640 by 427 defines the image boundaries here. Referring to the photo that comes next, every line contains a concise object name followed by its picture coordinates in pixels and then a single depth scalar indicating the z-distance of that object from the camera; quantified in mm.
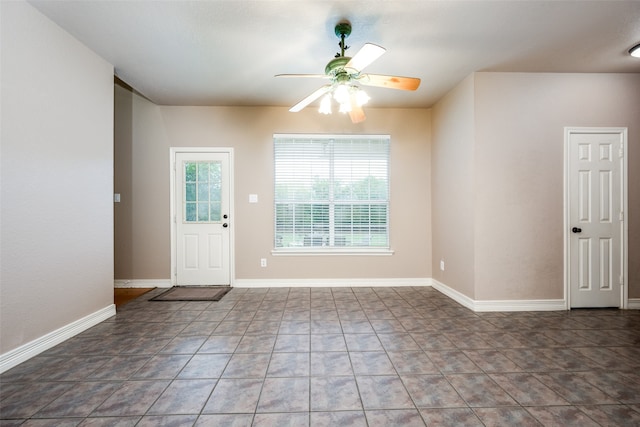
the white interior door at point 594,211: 3305
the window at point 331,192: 4438
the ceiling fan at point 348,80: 2250
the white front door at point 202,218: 4395
